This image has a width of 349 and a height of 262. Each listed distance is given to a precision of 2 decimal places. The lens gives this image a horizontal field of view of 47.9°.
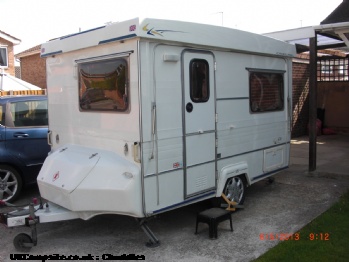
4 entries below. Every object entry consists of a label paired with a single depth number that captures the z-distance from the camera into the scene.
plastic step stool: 4.63
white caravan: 4.23
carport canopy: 6.95
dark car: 6.11
